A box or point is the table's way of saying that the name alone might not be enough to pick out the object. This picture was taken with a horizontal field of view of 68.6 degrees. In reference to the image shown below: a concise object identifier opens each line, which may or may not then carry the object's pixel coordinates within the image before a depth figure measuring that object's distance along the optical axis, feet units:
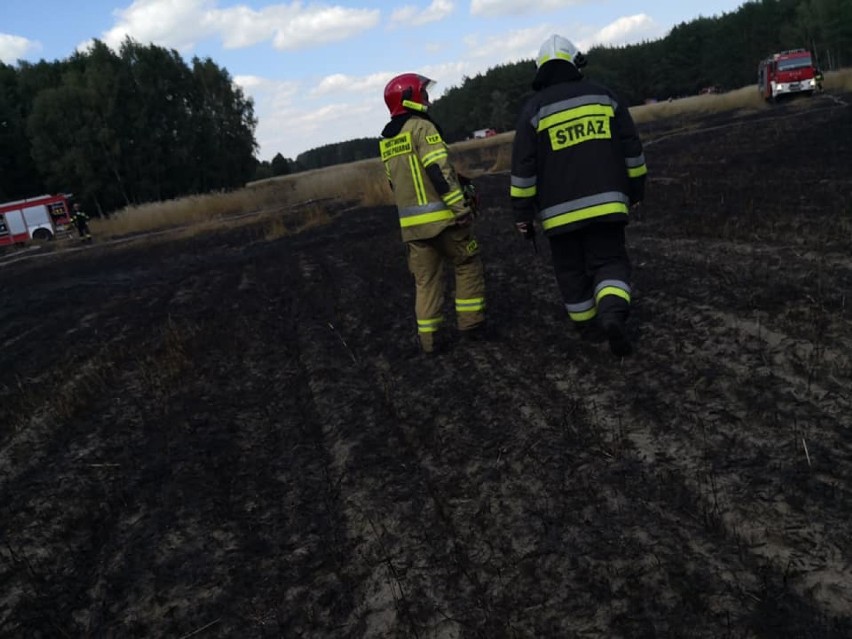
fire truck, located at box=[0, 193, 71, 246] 107.65
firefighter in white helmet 12.85
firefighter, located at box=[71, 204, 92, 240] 81.35
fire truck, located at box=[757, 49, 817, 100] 91.45
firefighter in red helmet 14.84
